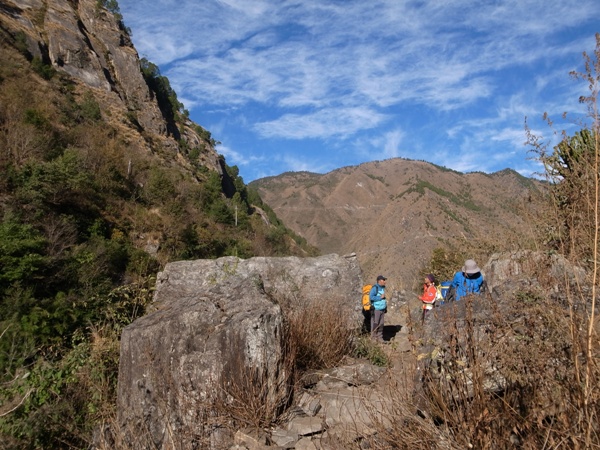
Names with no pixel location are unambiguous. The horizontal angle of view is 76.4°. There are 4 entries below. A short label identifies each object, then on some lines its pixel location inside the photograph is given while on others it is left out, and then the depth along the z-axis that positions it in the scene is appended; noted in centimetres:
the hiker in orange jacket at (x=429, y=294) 643
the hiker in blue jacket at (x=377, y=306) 639
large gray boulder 305
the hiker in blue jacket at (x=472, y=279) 489
